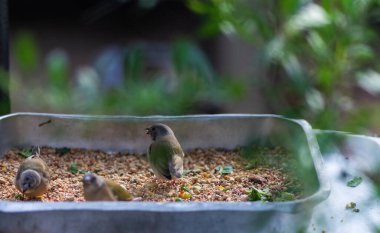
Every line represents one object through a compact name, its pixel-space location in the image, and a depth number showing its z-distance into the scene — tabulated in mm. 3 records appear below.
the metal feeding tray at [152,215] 2613
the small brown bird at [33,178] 3757
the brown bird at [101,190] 3330
